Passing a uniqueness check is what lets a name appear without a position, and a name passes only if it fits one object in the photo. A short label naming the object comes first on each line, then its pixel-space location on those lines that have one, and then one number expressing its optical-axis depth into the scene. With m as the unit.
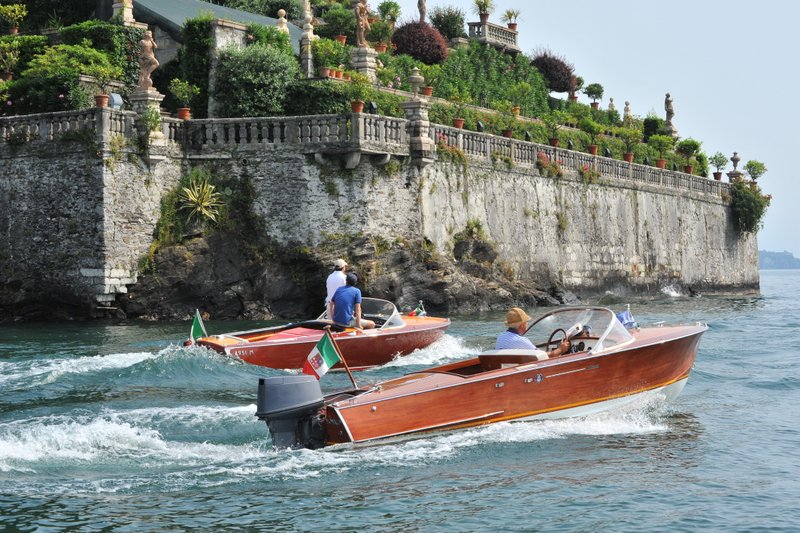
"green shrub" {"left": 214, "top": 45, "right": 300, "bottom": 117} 30.36
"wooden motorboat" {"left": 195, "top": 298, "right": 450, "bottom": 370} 19.08
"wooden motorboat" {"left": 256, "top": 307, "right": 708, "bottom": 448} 13.00
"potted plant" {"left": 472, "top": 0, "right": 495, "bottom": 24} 49.56
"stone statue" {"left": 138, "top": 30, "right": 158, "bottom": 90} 26.91
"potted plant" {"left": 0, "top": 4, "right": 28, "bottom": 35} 35.38
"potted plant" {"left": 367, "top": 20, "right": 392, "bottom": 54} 43.16
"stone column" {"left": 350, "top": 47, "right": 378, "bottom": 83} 36.28
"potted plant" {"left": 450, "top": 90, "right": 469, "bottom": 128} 36.06
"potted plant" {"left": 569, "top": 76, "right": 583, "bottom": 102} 52.38
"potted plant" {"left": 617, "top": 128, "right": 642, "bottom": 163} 46.00
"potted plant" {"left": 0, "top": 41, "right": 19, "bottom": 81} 31.52
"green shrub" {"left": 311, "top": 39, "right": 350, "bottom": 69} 34.69
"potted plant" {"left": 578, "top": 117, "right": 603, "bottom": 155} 44.94
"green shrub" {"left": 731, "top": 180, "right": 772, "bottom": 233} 48.03
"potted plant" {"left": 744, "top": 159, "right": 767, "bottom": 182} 49.34
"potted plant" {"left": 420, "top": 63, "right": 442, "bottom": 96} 41.53
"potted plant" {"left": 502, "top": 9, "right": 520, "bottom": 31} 50.84
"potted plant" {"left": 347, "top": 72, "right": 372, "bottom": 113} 31.25
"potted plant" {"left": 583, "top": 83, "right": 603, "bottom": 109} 53.09
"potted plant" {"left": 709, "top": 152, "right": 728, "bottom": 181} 47.88
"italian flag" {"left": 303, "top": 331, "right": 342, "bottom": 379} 14.14
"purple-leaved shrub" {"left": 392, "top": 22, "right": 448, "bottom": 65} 44.62
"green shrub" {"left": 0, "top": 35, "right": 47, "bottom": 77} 32.03
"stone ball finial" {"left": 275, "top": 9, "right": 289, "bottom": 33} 34.79
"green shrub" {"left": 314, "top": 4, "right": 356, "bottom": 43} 42.00
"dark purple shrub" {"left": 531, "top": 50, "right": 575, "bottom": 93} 51.66
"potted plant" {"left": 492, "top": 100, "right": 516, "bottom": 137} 37.03
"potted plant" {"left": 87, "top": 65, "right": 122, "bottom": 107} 29.84
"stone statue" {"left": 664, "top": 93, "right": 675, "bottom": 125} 53.12
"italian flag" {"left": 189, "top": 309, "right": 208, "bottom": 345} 19.34
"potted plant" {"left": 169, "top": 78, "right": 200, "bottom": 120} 30.72
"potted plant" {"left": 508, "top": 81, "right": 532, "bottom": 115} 45.41
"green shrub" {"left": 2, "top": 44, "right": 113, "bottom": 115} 29.23
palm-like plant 27.42
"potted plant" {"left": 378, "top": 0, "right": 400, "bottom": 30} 47.03
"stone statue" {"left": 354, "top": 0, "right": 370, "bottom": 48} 35.56
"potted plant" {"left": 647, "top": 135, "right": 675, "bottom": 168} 47.94
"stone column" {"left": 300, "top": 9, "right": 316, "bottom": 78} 33.94
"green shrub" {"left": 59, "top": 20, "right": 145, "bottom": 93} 31.75
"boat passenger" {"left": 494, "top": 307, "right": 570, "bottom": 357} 15.26
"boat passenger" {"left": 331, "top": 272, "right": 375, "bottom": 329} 20.12
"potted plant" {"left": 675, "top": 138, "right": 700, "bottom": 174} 49.25
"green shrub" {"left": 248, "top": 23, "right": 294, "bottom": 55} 32.41
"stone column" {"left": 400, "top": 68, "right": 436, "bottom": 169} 28.88
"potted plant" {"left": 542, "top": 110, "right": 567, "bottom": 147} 39.96
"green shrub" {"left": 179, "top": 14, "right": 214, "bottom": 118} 31.25
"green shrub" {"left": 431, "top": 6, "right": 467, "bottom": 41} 49.34
